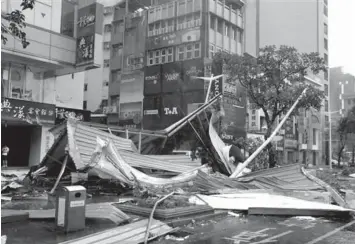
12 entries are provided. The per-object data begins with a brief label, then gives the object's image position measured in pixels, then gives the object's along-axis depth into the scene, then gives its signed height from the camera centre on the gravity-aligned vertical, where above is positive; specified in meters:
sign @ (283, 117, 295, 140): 45.31 +2.16
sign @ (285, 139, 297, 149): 46.10 +0.20
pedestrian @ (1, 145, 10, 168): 18.50 -1.03
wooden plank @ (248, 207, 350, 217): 8.35 -1.58
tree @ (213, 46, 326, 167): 17.92 +3.65
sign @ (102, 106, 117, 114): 39.16 +3.46
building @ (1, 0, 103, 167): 19.87 +4.47
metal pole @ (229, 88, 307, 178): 14.62 -0.52
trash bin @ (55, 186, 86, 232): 5.93 -1.18
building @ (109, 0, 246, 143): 32.16 +8.39
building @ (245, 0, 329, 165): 39.22 +13.05
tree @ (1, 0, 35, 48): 6.00 +2.06
